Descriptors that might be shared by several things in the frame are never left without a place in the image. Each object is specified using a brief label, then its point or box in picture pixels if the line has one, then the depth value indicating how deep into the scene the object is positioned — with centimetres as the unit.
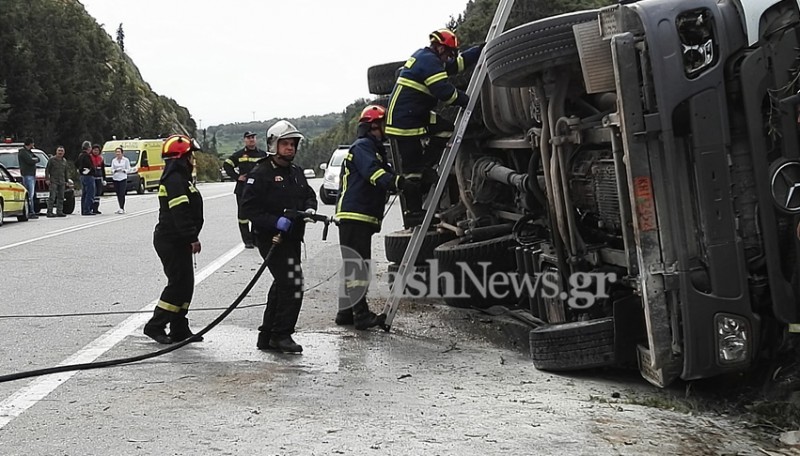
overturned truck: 473
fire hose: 600
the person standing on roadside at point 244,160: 1346
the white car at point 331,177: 2292
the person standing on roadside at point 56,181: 2156
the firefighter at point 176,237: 725
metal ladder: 746
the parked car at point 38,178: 2264
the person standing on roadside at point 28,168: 2123
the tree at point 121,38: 8138
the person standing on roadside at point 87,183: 2188
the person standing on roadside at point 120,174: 2252
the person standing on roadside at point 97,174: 2225
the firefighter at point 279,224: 698
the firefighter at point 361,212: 772
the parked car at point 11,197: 1916
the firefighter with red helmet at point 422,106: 760
